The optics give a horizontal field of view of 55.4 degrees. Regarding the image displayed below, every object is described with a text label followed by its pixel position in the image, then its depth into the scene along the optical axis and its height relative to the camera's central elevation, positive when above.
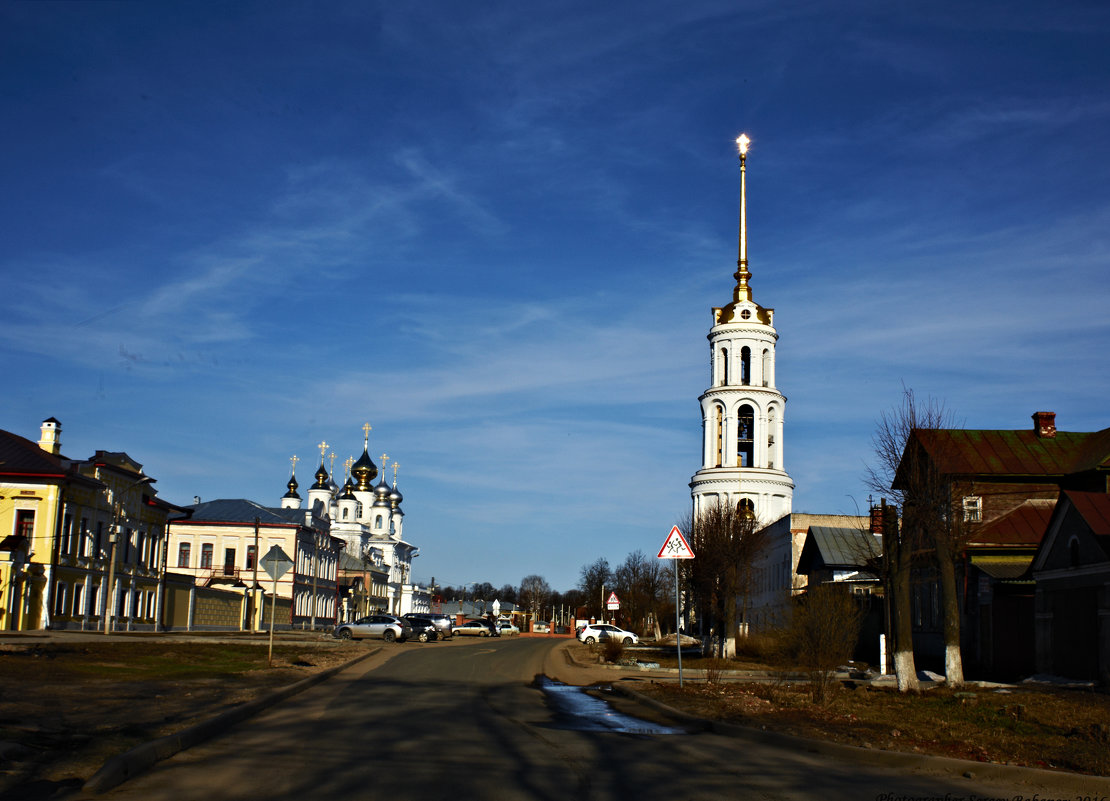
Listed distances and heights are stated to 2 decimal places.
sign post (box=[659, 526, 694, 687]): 19.92 +0.82
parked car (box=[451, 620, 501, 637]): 81.06 -3.41
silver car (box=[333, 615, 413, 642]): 54.12 -2.48
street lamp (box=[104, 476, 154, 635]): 48.19 +1.33
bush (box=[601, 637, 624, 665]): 31.92 -1.87
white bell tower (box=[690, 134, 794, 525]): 68.75 +11.36
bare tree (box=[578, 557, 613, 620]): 134.88 +1.10
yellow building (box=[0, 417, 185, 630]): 44.97 +1.39
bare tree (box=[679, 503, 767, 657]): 40.69 +0.98
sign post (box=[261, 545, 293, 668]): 23.64 +0.30
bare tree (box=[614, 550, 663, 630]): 87.44 +0.09
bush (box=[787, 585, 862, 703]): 18.35 -0.70
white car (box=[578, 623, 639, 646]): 58.94 -2.53
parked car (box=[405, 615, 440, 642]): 57.22 -2.55
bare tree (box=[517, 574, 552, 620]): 173.60 -3.07
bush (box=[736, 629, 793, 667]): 32.19 -1.92
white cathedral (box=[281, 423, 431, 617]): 119.44 +7.11
